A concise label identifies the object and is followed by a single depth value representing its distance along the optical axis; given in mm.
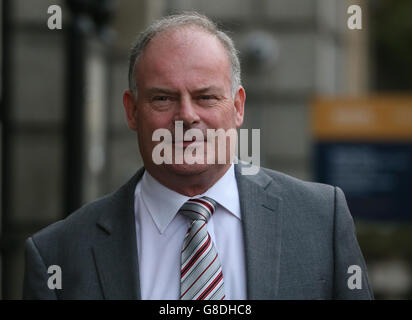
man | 4434
